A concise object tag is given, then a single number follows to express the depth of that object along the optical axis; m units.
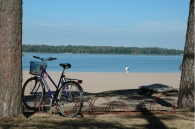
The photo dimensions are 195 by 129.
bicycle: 7.52
